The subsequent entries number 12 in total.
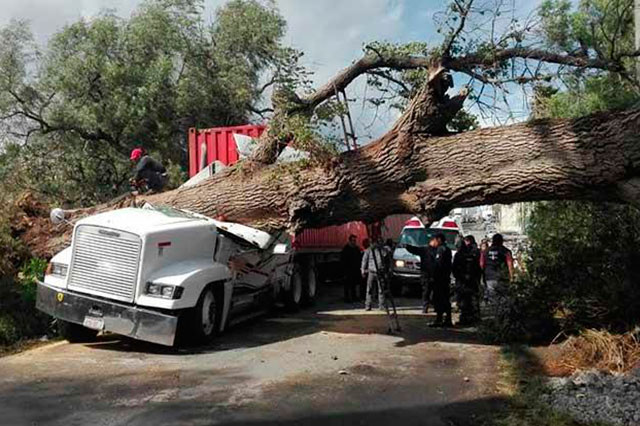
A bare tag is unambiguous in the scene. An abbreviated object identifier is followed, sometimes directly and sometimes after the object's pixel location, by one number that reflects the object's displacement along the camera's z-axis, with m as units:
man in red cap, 12.96
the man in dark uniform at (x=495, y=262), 11.85
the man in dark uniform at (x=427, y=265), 13.14
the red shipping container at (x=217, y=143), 15.26
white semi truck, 9.43
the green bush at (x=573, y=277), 9.38
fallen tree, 8.73
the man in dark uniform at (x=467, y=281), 12.69
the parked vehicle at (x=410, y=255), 18.31
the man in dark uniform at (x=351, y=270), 17.36
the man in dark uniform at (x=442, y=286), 12.40
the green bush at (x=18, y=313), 10.19
